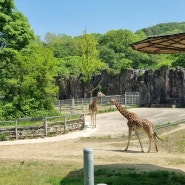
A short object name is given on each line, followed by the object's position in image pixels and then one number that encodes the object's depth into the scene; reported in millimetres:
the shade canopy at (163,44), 9545
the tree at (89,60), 53134
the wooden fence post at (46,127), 24297
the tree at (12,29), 29312
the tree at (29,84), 28125
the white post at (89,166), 4332
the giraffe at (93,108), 28961
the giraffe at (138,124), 18016
